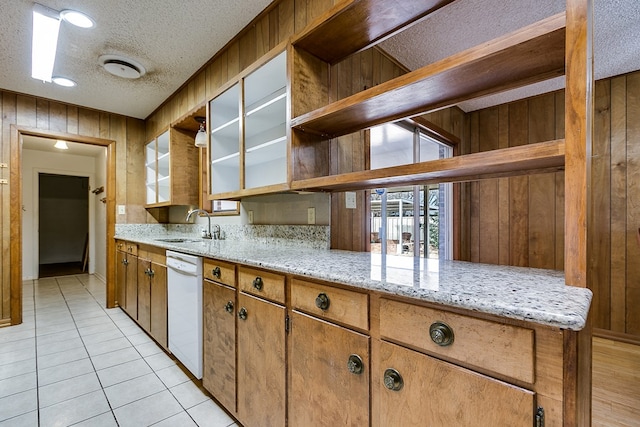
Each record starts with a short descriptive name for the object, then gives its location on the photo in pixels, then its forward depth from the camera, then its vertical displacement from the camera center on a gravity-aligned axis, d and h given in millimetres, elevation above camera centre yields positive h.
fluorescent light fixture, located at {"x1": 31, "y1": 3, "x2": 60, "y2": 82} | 1875 +1240
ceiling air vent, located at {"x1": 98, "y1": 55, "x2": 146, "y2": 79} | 2402 +1235
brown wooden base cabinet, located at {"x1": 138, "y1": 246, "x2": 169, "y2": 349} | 2307 -681
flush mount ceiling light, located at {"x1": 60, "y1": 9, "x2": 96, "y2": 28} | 1870 +1258
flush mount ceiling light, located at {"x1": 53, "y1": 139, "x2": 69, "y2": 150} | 4521 +1046
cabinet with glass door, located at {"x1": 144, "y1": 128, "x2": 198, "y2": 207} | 3100 +479
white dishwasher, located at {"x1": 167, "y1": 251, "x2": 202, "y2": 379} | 1822 -636
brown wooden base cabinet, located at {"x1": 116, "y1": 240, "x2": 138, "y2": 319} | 2977 -699
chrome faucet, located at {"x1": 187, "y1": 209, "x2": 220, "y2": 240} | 2930 -191
